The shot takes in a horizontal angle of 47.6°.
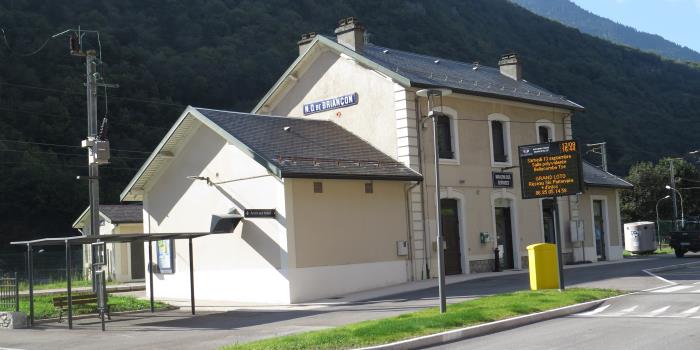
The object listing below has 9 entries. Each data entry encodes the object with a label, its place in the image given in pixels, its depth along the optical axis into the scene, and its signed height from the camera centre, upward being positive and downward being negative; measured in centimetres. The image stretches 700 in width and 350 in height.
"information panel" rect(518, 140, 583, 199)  1844 +119
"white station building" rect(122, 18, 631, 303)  2138 +156
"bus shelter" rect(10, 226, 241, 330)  1622 +8
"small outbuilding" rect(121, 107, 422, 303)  2095 +79
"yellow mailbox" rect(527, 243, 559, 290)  1917 -111
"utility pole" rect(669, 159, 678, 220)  5809 +212
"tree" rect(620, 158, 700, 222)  7088 +220
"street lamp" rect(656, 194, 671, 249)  5506 -126
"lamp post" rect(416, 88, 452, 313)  1484 +12
